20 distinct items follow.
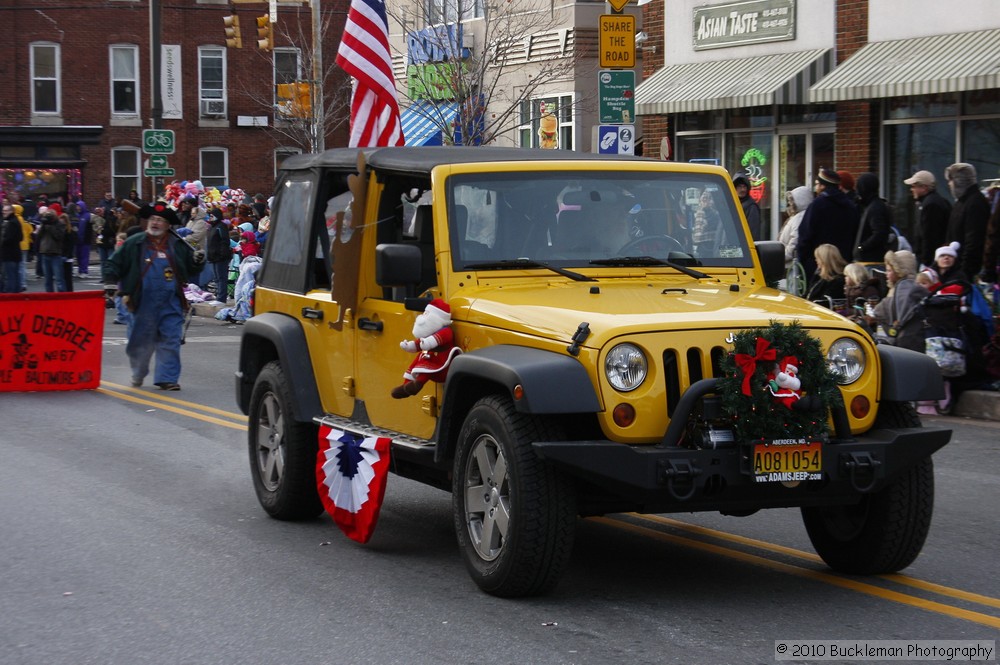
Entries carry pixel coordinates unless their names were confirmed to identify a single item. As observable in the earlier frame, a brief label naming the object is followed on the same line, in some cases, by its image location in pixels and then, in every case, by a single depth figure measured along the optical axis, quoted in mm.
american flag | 16219
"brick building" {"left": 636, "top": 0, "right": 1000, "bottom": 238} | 19594
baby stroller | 13148
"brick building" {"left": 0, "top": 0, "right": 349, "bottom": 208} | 51125
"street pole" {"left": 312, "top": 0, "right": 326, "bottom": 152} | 29422
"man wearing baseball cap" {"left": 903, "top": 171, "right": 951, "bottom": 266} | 15727
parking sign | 17062
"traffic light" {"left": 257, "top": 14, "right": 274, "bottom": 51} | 31531
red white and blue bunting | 7531
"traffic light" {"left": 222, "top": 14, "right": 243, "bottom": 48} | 32609
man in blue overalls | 15430
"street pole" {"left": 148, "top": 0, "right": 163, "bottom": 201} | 31750
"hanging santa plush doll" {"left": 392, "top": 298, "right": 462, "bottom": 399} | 6965
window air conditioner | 52875
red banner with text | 16109
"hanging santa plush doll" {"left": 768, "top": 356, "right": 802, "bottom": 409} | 6086
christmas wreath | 6086
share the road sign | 17359
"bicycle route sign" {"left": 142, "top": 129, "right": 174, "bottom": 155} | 31016
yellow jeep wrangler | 6148
